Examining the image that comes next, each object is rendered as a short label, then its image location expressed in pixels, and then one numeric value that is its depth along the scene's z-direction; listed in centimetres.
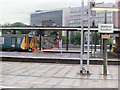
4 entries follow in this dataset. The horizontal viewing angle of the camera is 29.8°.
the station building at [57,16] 14850
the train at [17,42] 3494
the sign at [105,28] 1385
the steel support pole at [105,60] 1394
